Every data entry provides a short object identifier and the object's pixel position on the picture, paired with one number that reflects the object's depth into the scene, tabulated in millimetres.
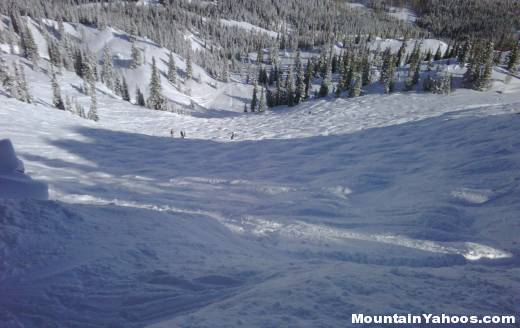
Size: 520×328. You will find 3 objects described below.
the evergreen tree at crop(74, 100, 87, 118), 54906
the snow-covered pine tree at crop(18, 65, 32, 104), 50094
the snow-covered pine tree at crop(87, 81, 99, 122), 51625
